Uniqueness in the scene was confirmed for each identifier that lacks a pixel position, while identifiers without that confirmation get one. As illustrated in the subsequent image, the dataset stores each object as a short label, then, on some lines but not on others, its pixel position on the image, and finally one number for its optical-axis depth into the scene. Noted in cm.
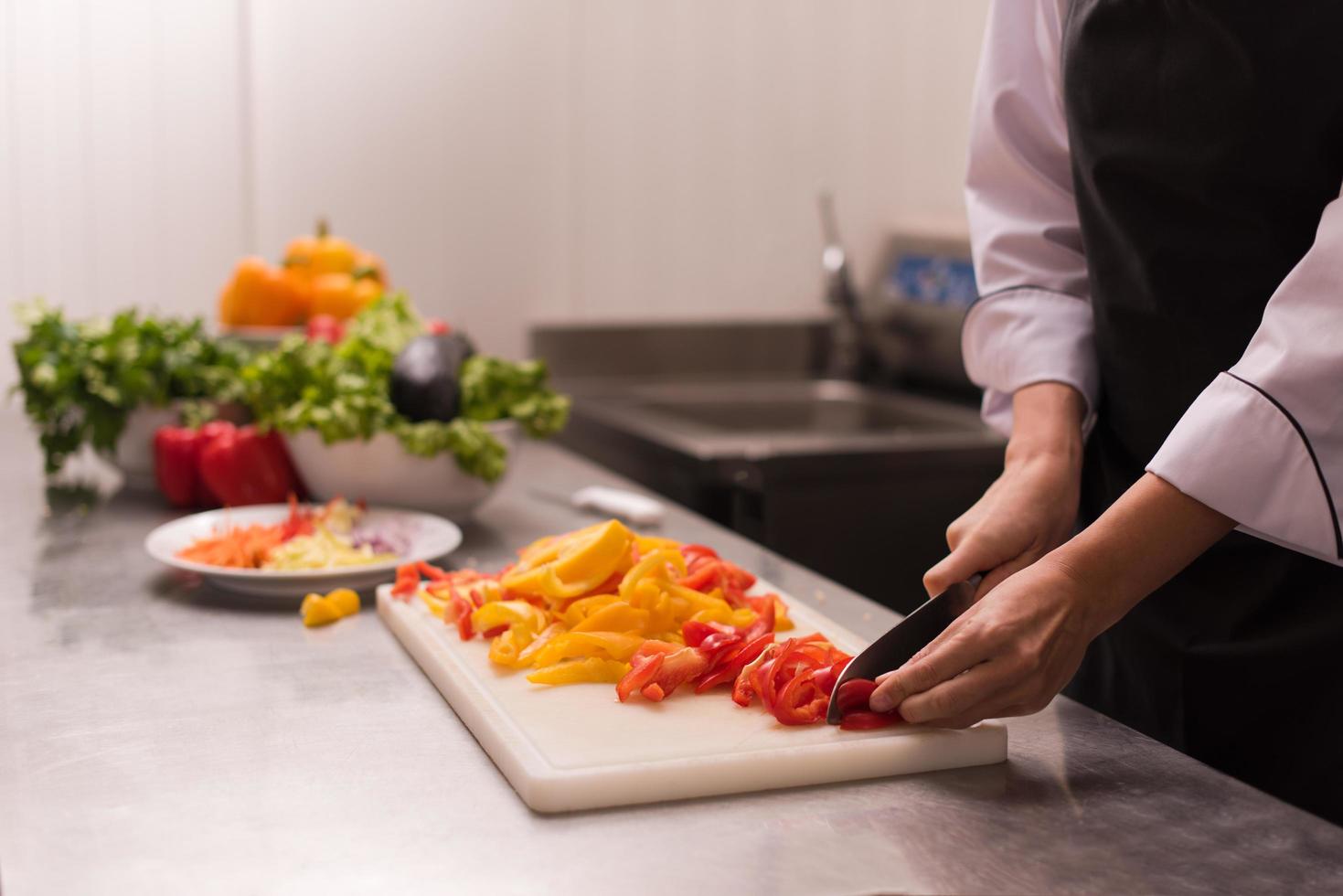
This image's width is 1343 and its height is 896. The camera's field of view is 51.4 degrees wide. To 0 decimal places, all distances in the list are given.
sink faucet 282
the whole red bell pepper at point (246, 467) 154
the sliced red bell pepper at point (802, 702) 89
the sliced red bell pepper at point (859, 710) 88
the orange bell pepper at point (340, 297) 184
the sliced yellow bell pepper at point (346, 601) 120
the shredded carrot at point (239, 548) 128
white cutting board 81
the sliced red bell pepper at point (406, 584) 119
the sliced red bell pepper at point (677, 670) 93
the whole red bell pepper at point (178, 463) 157
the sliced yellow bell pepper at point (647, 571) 101
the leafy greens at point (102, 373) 161
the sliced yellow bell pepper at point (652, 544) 111
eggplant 150
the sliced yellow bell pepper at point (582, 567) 103
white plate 124
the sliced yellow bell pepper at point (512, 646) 99
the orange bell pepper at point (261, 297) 184
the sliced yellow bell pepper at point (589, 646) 97
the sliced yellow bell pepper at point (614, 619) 99
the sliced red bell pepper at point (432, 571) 121
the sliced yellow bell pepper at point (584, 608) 101
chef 89
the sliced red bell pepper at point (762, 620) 103
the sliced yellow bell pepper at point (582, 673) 96
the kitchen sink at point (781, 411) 242
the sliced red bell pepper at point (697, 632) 100
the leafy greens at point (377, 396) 148
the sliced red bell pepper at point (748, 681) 93
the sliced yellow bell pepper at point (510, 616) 103
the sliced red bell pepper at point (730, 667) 95
